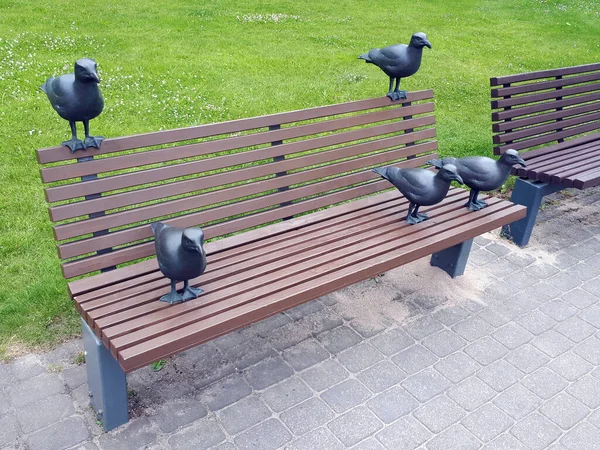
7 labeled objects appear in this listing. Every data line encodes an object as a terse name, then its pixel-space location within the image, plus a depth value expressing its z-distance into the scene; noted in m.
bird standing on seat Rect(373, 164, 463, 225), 3.66
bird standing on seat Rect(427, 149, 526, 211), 3.95
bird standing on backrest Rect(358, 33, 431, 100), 4.05
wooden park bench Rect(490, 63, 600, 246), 4.77
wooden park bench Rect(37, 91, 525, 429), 2.87
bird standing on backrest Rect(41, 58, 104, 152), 2.91
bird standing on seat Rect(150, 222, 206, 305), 2.75
